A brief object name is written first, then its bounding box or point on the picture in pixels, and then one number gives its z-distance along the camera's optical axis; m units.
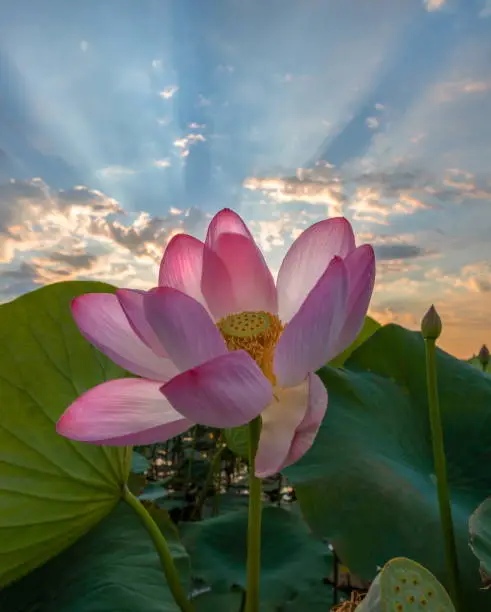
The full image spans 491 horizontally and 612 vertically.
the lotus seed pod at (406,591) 0.43
